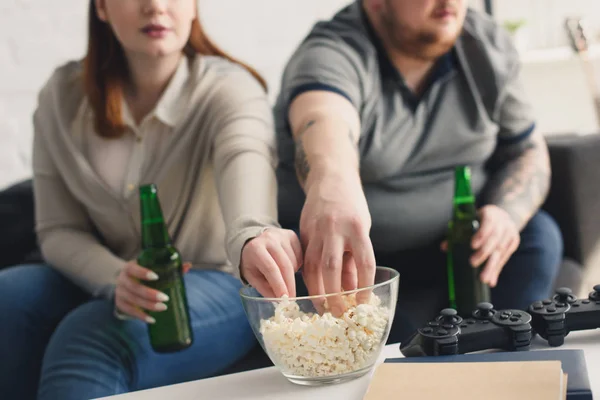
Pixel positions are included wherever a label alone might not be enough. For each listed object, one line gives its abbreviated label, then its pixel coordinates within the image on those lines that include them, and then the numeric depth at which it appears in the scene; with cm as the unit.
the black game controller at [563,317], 72
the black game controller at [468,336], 69
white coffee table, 66
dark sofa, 149
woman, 101
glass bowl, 66
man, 127
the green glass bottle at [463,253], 121
